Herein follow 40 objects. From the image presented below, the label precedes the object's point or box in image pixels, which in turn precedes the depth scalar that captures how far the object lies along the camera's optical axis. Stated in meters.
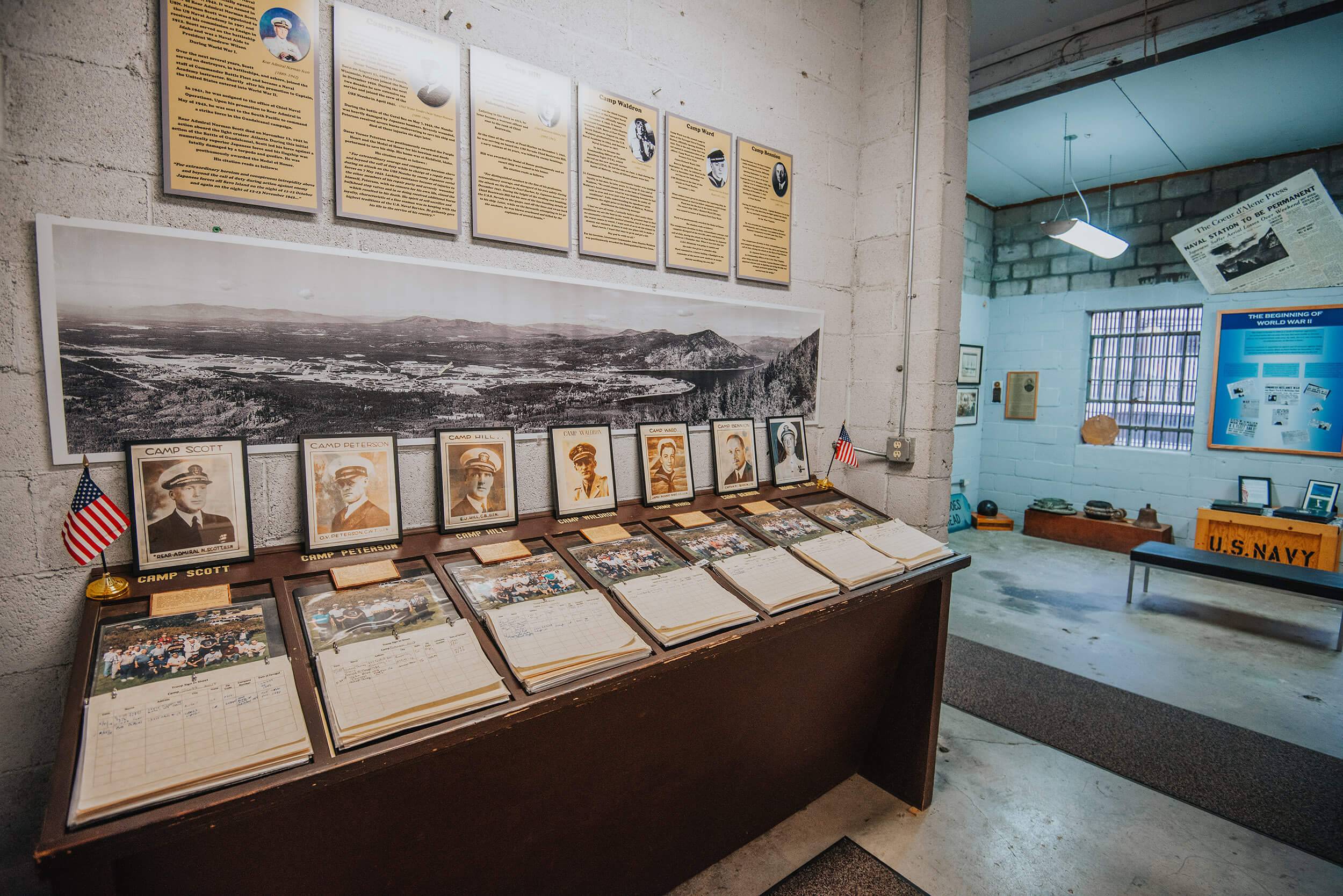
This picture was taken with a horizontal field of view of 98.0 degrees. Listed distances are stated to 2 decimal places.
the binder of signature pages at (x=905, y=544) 1.89
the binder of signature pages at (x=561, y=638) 1.13
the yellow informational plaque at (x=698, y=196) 2.05
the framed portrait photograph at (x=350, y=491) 1.40
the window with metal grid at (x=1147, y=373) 5.55
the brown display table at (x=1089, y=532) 5.41
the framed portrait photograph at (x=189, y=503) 1.23
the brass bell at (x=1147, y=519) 5.39
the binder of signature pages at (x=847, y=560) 1.69
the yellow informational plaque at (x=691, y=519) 1.82
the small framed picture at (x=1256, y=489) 4.99
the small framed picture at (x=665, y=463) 1.97
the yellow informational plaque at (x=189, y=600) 1.12
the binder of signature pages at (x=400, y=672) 0.96
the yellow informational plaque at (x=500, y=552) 1.45
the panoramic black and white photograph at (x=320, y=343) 1.22
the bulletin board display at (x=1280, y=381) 4.75
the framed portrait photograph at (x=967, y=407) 6.21
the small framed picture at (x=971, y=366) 6.25
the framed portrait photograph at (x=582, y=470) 1.77
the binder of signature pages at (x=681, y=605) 1.31
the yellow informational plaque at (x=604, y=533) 1.64
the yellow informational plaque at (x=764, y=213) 2.26
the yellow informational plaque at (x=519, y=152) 1.63
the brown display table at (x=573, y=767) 0.91
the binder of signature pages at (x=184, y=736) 0.78
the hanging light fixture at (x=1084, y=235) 4.33
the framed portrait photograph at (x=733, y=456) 2.15
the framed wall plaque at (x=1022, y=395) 6.34
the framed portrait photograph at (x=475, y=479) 1.58
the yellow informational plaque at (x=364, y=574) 1.26
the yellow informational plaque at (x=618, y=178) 1.83
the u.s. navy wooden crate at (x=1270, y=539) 4.34
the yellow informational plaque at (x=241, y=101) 1.26
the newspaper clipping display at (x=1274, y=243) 4.62
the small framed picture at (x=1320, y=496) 4.68
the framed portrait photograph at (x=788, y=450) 2.33
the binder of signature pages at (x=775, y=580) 1.50
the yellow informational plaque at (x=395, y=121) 1.44
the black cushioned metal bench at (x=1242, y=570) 3.34
